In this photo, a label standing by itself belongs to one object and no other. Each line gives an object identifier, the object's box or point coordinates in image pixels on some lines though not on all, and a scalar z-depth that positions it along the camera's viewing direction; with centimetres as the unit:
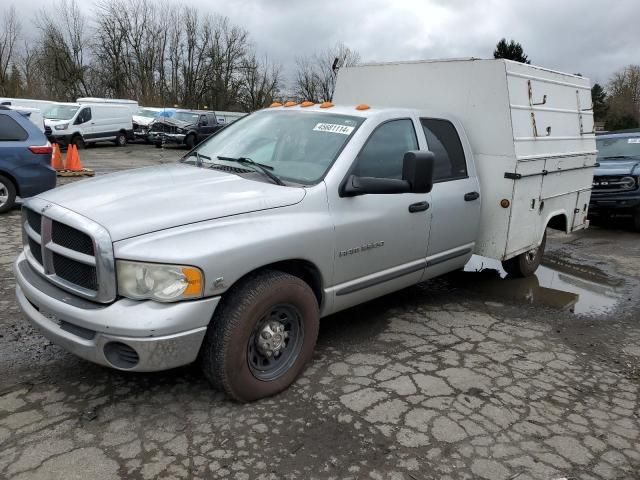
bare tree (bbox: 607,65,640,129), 4803
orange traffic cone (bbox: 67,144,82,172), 1351
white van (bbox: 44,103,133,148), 2227
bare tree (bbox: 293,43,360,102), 5738
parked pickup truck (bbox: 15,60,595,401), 281
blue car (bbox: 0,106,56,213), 818
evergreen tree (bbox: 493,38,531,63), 4447
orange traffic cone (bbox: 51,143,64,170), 1373
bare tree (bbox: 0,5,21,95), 4008
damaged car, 2592
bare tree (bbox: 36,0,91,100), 4453
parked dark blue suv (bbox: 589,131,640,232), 925
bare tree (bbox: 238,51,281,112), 5288
